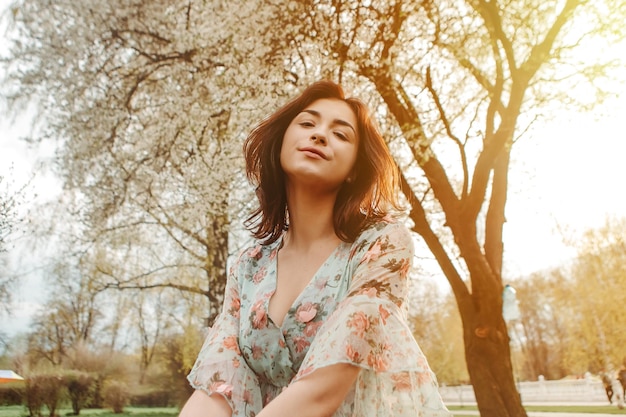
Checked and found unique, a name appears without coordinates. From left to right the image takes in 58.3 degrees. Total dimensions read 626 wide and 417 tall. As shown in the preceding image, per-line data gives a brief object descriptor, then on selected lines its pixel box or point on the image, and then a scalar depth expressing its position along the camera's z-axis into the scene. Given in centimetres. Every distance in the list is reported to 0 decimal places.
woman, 135
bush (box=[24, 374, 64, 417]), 997
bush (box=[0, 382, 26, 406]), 948
